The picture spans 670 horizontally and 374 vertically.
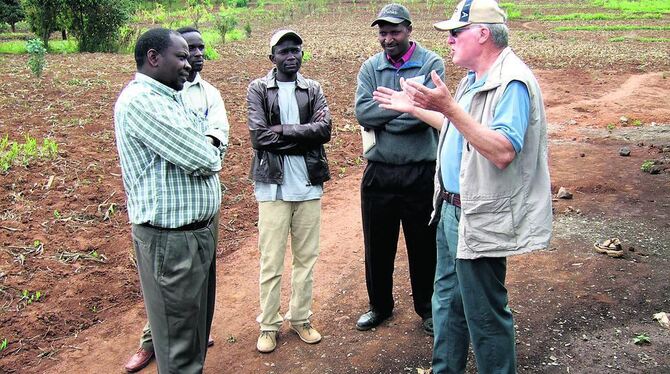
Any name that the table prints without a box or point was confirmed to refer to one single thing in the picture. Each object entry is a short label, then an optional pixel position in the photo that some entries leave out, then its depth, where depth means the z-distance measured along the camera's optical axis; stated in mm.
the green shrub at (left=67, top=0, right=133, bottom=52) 21969
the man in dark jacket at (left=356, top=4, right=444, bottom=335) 3988
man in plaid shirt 2887
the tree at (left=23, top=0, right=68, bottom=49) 22062
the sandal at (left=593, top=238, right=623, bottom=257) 5043
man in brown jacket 3941
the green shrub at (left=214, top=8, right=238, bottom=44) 25281
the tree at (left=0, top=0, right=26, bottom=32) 28953
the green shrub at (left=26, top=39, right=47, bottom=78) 13586
